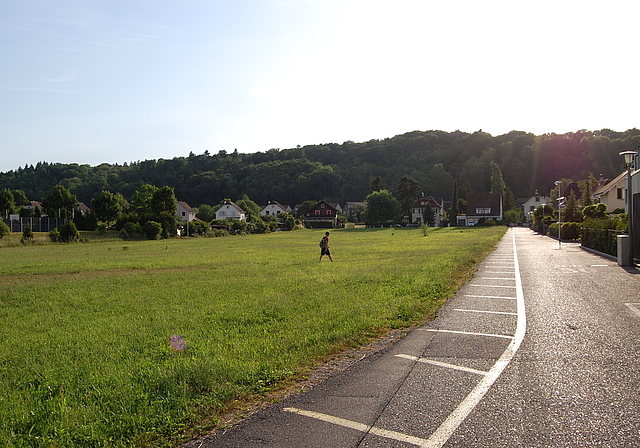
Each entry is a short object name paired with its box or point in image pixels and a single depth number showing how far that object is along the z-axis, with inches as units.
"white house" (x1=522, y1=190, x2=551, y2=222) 4665.4
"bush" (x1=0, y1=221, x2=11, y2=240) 2090.7
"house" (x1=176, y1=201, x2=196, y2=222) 4195.1
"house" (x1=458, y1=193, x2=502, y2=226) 4338.1
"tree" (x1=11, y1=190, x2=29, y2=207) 4050.2
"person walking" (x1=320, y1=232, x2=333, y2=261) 909.8
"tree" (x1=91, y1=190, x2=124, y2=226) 3351.4
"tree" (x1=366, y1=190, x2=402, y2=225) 4008.4
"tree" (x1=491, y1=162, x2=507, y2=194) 4773.6
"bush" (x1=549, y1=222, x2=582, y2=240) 1546.5
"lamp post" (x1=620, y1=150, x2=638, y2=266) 743.1
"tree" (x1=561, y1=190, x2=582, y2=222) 1934.1
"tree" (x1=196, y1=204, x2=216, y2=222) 4613.7
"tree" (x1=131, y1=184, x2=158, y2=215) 3565.5
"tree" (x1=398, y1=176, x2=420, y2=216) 4586.6
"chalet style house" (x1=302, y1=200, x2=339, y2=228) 4581.7
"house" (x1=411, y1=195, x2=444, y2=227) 4670.3
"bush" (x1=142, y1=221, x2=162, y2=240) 2303.2
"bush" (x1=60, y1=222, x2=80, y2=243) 2011.9
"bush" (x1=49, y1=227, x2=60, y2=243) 1977.1
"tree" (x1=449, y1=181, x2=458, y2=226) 4328.2
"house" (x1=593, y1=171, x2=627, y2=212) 1835.6
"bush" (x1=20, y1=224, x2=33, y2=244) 1823.3
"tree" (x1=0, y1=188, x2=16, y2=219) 3112.7
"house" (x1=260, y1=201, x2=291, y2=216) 5615.2
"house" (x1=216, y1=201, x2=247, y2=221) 4525.1
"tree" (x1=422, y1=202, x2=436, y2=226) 4281.5
